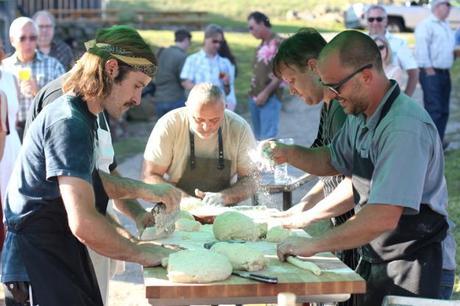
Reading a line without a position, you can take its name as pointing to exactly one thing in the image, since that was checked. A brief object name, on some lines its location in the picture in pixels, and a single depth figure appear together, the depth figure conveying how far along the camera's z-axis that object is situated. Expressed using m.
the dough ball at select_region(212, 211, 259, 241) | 3.94
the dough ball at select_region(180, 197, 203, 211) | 4.95
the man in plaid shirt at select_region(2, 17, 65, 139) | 7.92
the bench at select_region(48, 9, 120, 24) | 21.03
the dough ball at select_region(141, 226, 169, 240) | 3.91
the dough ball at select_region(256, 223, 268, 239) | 4.04
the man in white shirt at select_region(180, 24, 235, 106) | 10.76
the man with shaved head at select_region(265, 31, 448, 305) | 3.29
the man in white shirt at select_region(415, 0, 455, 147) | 11.52
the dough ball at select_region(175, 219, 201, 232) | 4.16
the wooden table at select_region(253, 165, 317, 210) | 5.62
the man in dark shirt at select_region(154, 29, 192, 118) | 11.45
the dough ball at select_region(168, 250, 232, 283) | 3.23
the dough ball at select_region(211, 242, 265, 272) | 3.40
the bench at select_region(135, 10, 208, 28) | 24.38
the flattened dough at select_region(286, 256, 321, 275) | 3.36
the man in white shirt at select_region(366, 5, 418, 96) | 9.51
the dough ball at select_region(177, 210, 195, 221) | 4.33
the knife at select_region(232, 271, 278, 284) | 3.23
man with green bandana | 3.18
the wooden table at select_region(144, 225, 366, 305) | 3.20
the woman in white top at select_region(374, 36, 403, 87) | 8.70
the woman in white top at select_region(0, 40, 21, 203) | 6.84
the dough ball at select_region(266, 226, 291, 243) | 3.96
